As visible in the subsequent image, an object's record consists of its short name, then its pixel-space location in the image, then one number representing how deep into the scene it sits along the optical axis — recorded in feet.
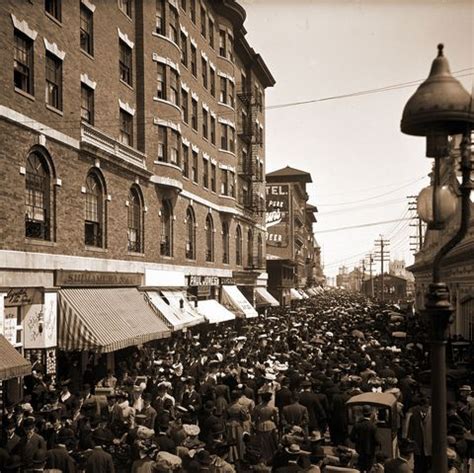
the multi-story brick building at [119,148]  54.44
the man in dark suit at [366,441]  38.86
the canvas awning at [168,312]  79.87
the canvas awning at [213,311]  103.19
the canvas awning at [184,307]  88.41
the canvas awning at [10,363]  43.70
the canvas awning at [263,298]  156.04
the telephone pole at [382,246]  353.59
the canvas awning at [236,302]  123.75
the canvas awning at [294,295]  245.45
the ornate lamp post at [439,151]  17.93
